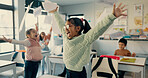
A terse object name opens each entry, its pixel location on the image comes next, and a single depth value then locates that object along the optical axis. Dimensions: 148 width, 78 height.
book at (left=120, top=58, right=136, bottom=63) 2.29
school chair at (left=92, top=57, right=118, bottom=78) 1.83
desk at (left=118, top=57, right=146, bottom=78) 2.00
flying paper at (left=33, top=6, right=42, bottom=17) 1.98
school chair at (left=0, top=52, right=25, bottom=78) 2.60
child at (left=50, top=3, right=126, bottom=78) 1.13
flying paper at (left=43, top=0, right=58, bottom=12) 1.35
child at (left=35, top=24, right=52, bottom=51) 3.88
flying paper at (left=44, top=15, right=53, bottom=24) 1.66
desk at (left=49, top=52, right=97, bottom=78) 2.51
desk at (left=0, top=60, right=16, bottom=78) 1.98
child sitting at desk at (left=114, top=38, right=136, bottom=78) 2.80
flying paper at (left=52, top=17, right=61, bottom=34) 1.51
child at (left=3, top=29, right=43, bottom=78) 1.92
